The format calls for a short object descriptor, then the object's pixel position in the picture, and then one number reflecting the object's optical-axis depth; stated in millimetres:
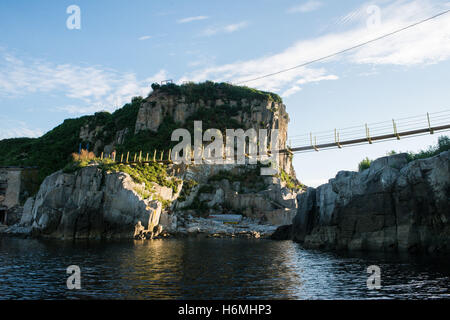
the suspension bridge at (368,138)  28703
